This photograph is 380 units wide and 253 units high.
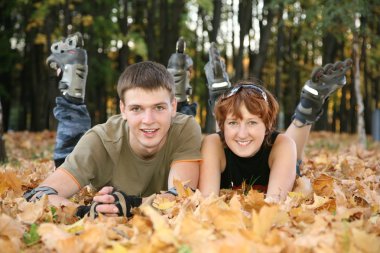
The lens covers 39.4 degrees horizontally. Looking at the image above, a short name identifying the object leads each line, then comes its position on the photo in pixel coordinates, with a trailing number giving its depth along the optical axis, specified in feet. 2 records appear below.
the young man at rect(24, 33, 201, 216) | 11.45
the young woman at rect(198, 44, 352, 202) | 12.25
